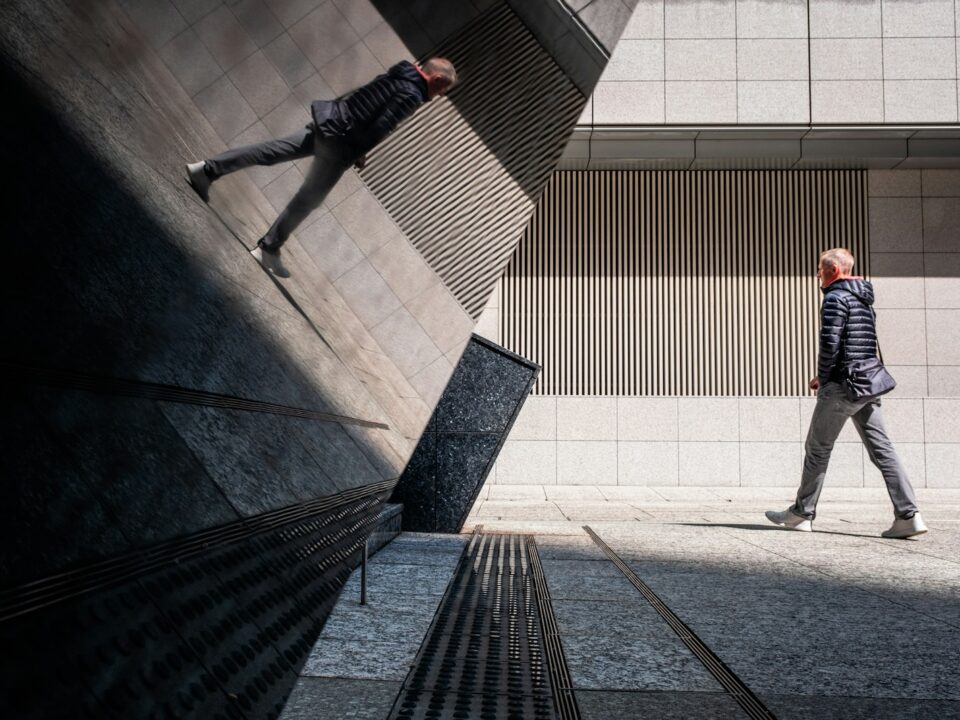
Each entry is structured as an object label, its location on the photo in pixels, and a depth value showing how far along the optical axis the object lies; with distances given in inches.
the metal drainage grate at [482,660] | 71.3
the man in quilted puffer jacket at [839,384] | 222.8
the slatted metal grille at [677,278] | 538.3
